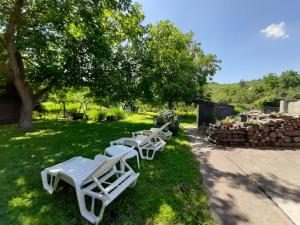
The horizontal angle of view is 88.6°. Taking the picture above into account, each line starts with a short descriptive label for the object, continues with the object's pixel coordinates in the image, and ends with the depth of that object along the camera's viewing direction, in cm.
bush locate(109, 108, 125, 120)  1320
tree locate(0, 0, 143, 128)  686
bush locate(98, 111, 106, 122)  1240
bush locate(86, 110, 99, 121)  1253
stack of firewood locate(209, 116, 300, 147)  566
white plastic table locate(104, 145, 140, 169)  333
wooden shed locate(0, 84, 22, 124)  1068
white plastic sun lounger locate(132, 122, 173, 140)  533
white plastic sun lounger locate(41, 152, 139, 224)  201
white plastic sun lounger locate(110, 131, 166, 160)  411
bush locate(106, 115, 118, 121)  1233
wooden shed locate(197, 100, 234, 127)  939
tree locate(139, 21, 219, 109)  937
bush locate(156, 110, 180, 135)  731
